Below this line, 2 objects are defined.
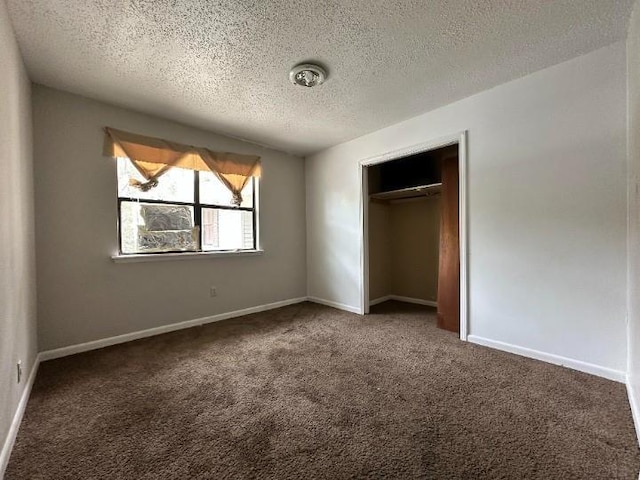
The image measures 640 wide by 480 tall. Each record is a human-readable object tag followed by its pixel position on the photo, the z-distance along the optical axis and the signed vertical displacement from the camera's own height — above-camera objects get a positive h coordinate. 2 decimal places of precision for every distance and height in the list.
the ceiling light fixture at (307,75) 2.13 +1.28
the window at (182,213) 2.86 +0.29
